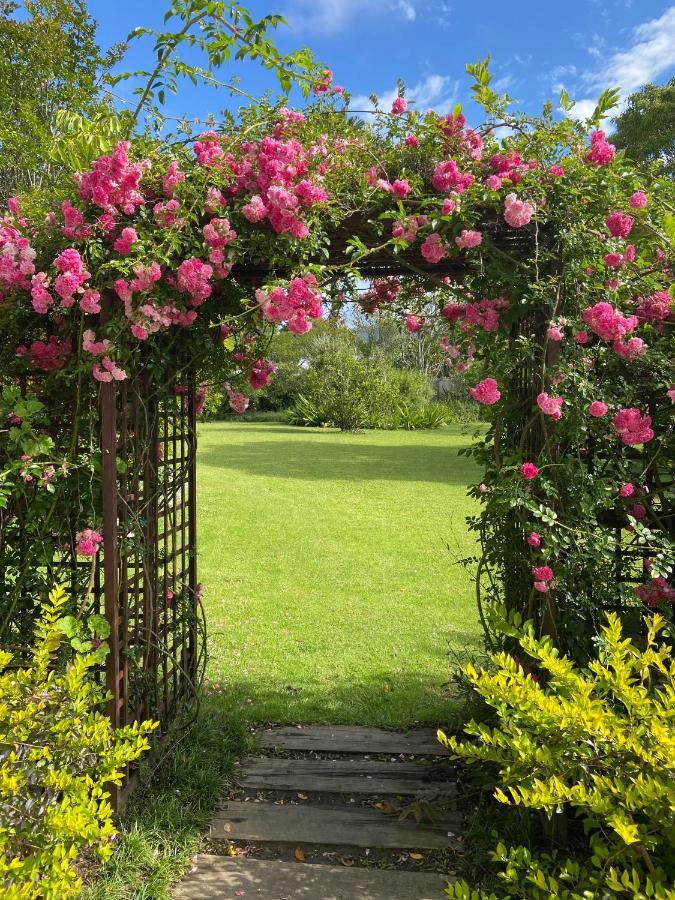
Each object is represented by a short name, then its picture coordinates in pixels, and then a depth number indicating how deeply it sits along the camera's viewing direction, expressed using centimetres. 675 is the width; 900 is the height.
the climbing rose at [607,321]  226
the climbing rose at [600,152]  230
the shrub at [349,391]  1884
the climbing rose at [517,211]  224
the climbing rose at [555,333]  232
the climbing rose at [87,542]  247
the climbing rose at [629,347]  233
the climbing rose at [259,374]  332
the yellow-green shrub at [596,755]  137
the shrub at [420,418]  2008
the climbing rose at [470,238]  234
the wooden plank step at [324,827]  254
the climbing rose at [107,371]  243
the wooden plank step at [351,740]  331
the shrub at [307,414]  2042
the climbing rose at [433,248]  243
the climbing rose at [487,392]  245
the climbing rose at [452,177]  234
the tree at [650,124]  1755
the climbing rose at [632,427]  240
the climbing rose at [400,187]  235
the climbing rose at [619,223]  228
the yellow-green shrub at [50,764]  147
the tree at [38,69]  1027
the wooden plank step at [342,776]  291
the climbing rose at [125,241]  229
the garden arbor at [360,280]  234
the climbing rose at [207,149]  241
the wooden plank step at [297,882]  221
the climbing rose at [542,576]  238
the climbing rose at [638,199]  223
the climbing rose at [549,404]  230
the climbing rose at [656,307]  246
